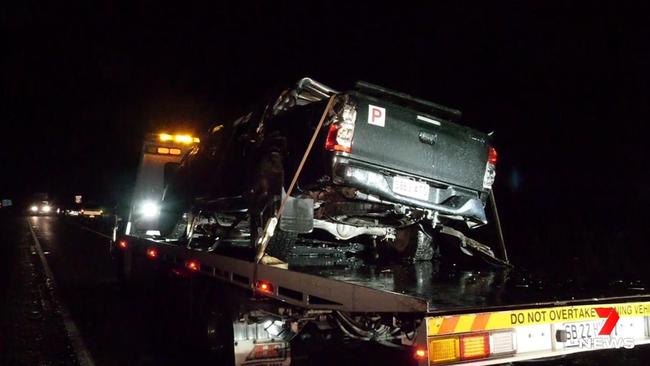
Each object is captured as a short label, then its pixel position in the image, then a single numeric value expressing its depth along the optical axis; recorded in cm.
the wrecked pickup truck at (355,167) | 456
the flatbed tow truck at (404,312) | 286
